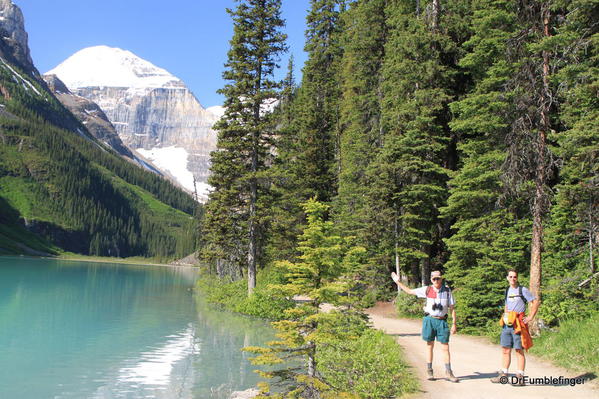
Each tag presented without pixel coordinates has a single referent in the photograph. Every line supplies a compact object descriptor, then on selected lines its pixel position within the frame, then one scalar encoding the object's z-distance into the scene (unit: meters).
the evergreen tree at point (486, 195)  17.39
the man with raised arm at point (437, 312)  9.82
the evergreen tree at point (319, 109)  43.53
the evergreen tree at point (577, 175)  13.39
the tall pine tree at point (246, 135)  30.39
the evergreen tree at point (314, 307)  10.12
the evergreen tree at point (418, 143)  24.91
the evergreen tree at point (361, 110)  33.91
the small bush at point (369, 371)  9.91
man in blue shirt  9.69
